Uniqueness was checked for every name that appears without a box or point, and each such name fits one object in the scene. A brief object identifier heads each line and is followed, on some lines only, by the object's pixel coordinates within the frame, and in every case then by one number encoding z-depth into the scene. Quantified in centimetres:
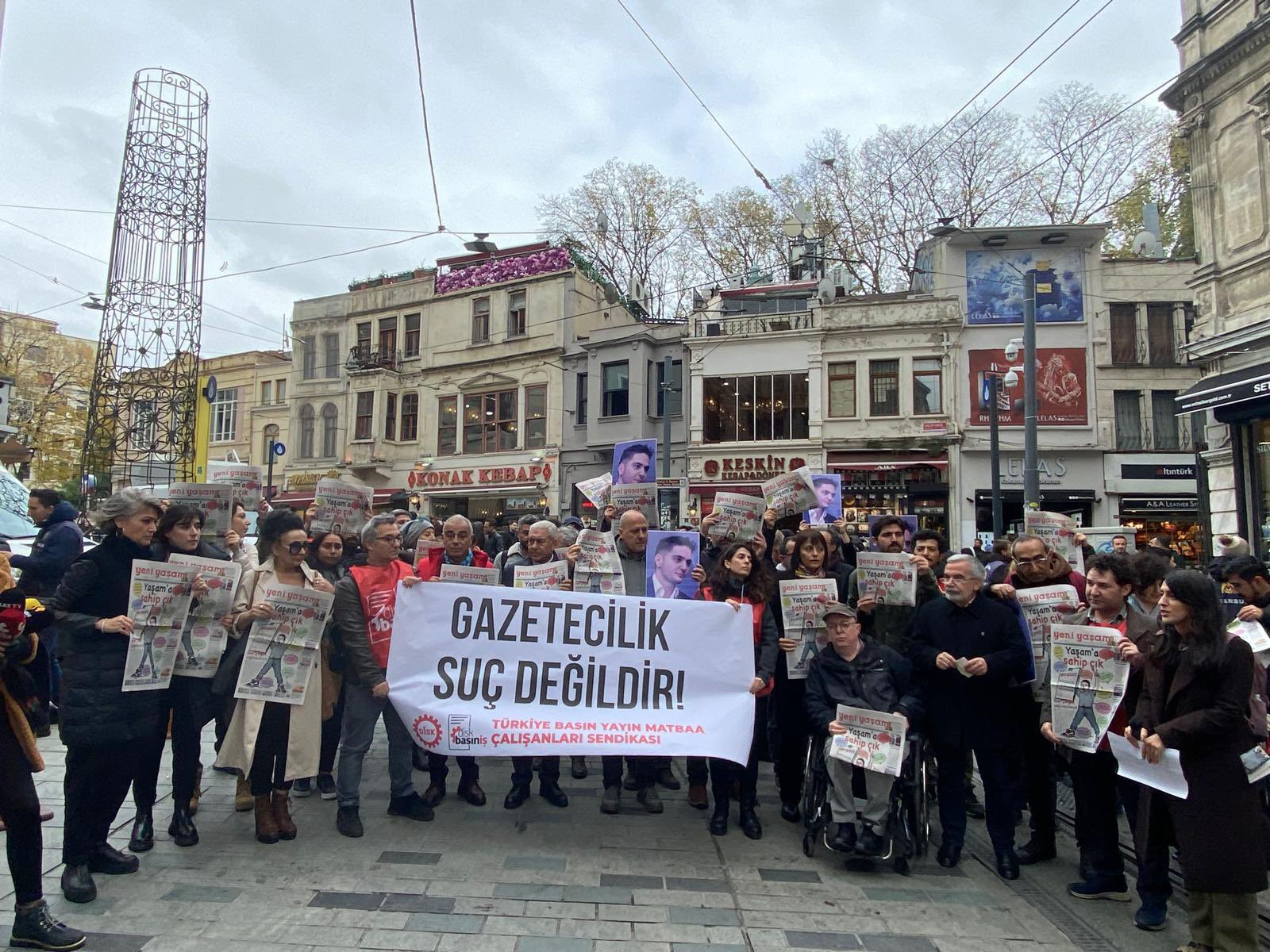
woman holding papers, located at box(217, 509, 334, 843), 472
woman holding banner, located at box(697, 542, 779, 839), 506
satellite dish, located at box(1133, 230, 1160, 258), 2306
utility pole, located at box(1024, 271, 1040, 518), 1491
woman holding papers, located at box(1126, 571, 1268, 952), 340
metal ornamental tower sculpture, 1357
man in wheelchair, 453
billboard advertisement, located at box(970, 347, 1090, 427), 2347
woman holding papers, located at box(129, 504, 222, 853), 456
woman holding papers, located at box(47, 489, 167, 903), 399
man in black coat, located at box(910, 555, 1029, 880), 461
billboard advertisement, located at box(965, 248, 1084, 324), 2397
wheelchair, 454
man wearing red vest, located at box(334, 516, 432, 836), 494
